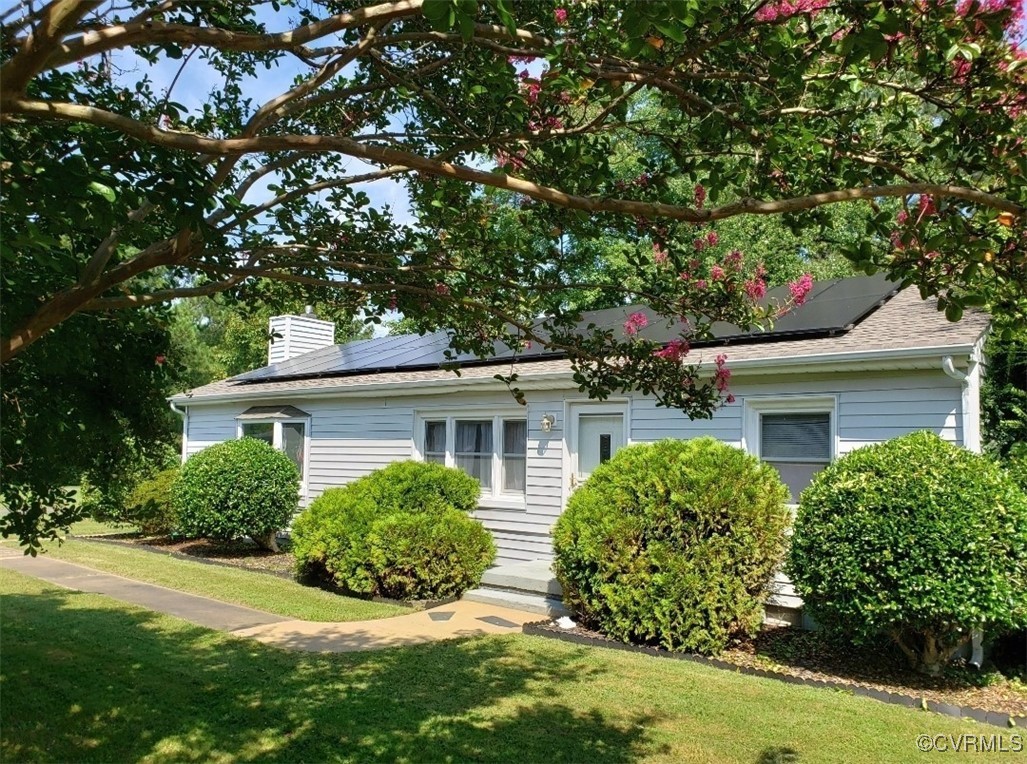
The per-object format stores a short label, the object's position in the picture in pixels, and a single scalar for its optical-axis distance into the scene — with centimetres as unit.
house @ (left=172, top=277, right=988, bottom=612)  824
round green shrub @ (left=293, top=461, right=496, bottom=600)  987
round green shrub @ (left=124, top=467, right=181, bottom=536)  1606
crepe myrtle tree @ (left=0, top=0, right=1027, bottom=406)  329
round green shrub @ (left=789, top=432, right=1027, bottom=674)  638
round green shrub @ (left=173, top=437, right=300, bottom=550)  1370
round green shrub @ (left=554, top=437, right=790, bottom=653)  765
